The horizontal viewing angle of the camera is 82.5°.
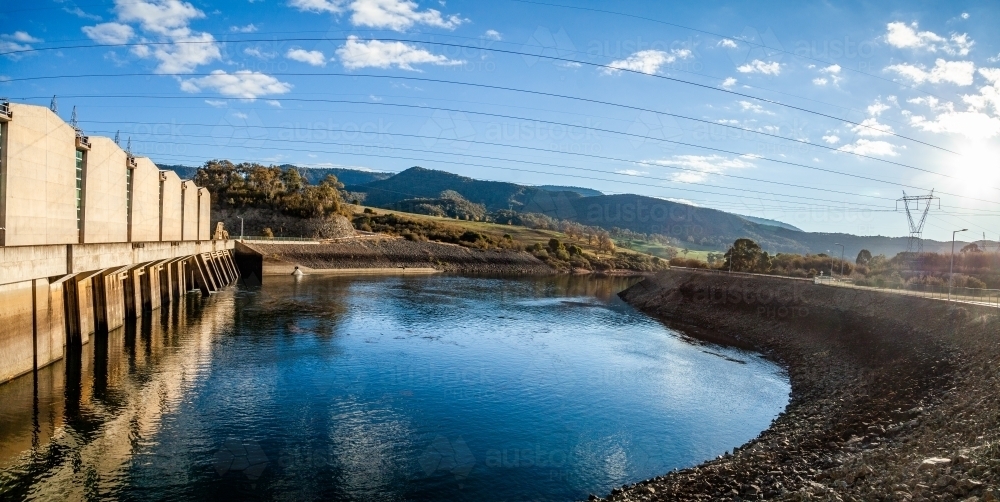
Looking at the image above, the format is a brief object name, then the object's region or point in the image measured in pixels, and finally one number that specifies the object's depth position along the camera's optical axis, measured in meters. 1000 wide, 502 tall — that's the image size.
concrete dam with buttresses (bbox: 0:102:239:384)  21.50
